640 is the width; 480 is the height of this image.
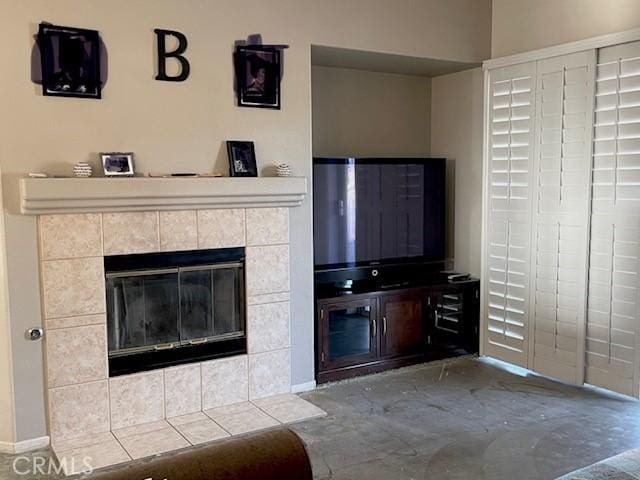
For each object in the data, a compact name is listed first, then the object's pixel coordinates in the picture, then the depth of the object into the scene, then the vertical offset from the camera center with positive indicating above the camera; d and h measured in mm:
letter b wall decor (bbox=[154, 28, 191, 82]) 3416 +781
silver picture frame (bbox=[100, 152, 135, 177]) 3283 +152
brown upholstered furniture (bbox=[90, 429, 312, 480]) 1222 -577
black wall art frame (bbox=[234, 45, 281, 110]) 3676 +715
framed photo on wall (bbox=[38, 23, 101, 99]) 3102 +691
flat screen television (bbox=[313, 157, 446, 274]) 4258 -166
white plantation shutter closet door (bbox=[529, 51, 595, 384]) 3898 -181
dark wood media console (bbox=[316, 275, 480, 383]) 4156 -1001
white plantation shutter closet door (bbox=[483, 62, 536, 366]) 4270 -160
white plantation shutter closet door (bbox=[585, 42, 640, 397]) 3631 -235
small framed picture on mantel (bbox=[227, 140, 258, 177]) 3658 +194
